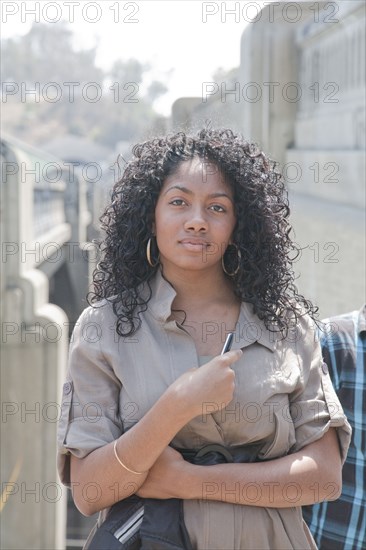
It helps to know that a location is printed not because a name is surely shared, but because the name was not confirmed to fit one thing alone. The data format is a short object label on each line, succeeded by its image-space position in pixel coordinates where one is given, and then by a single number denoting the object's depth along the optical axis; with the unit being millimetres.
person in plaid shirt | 5432
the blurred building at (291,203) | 9630
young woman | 3926
